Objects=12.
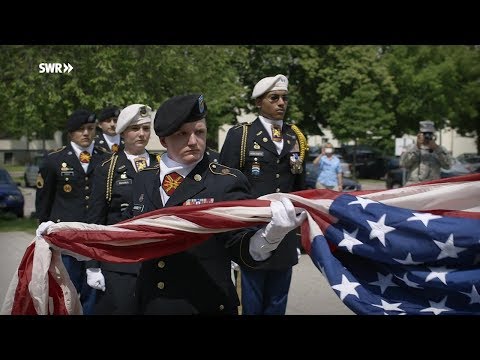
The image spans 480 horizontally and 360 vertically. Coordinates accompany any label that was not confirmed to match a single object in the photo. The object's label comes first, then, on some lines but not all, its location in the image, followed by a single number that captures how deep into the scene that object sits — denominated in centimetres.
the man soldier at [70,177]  668
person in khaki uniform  1009
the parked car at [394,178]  2727
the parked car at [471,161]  3038
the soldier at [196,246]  330
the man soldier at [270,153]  539
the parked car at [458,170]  2538
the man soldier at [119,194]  450
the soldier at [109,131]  805
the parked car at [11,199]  1789
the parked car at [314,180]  1737
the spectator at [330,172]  1506
